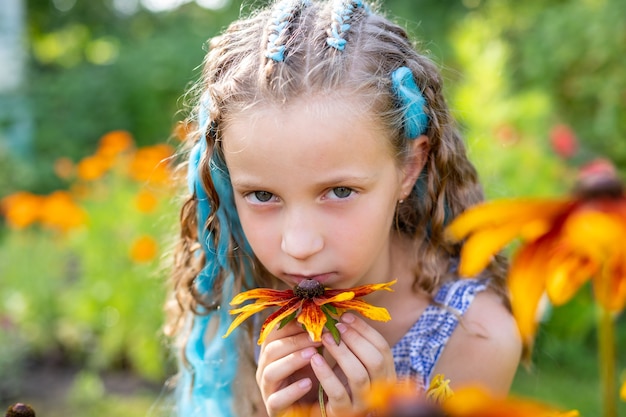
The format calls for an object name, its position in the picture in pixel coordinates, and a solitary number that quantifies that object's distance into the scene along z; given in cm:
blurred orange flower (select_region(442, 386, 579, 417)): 54
